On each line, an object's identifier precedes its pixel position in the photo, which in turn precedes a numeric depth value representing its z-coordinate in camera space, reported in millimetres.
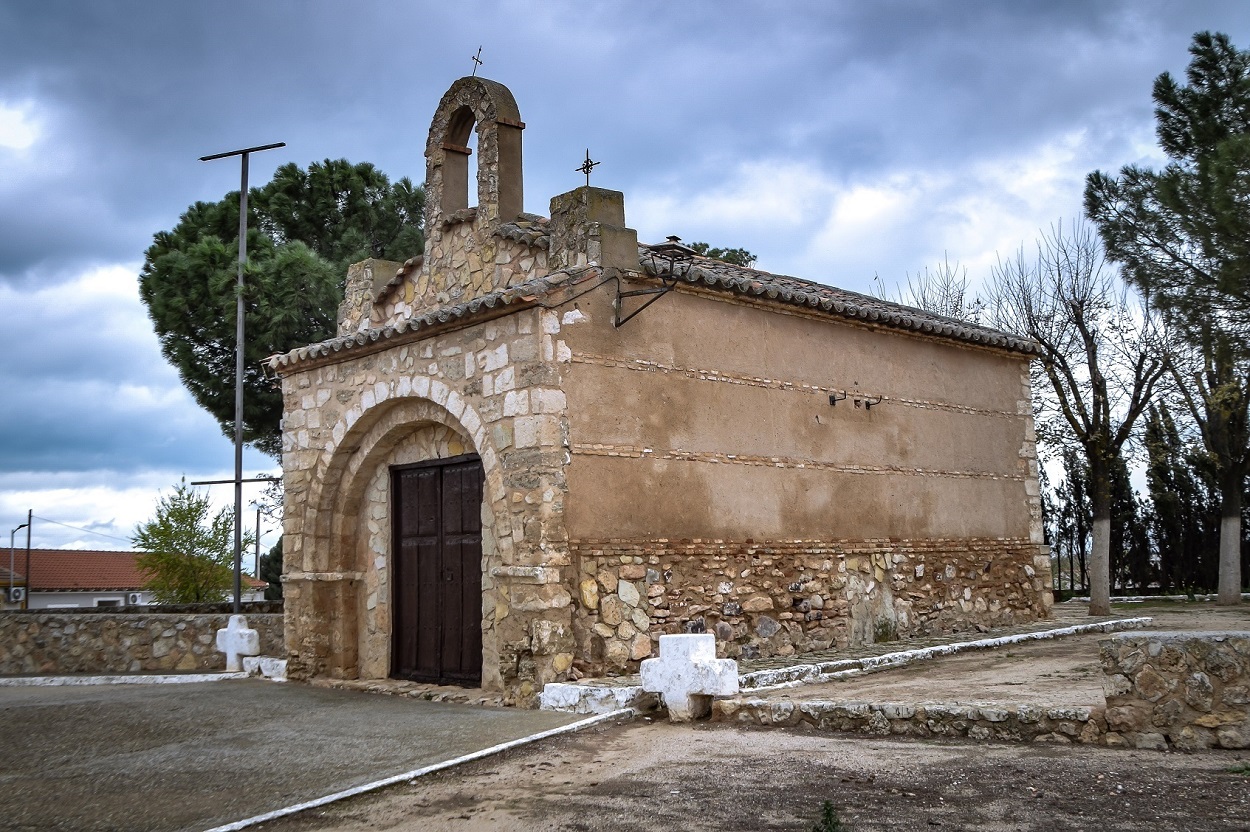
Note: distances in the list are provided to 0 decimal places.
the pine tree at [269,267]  22031
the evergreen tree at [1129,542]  22938
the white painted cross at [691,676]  8461
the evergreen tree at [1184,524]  22453
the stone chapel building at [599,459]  9992
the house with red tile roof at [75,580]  43312
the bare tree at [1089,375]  17766
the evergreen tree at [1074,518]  22781
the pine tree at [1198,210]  9172
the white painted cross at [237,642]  13688
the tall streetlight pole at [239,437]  17312
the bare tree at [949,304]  23109
